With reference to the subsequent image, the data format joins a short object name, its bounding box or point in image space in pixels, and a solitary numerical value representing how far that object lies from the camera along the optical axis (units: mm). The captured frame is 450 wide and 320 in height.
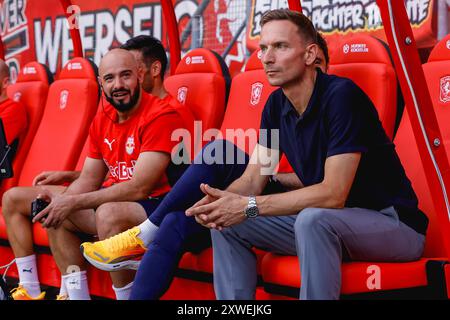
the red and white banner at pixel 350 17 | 3869
